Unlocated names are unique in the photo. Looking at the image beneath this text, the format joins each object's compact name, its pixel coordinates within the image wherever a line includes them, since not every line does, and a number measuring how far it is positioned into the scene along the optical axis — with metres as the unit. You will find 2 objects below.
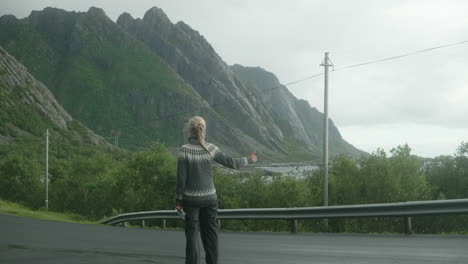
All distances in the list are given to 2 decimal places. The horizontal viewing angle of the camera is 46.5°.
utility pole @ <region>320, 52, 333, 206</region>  31.03
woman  6.85
